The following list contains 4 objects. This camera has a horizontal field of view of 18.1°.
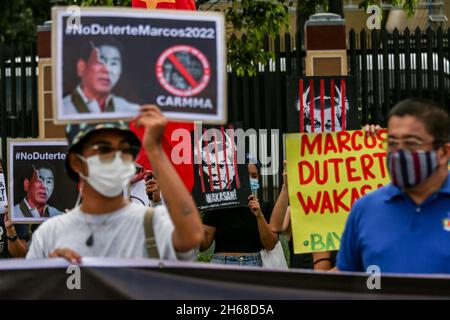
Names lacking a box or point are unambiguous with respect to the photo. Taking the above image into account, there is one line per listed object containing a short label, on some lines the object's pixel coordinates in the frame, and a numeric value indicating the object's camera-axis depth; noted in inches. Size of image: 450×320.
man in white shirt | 200.8
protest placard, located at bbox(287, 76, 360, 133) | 464.6
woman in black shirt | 389.1
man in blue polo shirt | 209.1
